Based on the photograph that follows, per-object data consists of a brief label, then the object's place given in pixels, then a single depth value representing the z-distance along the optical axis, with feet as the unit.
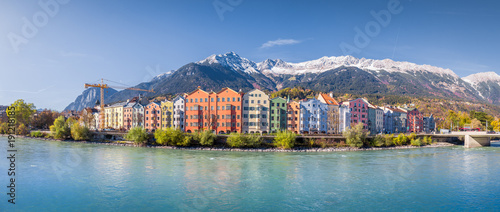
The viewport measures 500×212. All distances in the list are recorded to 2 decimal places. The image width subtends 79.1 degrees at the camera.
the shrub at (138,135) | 232.12
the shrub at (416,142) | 249.71
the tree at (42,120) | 399.85
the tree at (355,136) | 222.48
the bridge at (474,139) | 260.60
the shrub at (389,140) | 238.60
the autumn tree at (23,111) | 355.34
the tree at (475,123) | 453.99
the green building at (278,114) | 291.38
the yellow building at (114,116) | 391.04
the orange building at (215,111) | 284.41
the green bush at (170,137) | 221.23
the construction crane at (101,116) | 425.48
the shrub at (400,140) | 246.35
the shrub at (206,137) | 216.13
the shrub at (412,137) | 257.26
